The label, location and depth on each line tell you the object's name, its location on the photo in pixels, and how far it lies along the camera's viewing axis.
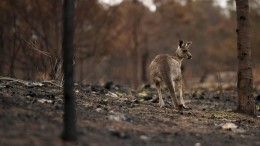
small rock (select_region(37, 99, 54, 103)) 10.67
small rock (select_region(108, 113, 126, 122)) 9.97
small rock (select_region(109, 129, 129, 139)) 8.69
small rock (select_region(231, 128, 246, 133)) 10.55
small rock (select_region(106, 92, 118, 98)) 13.93
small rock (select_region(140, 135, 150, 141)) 8.85
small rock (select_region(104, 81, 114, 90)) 16.78
